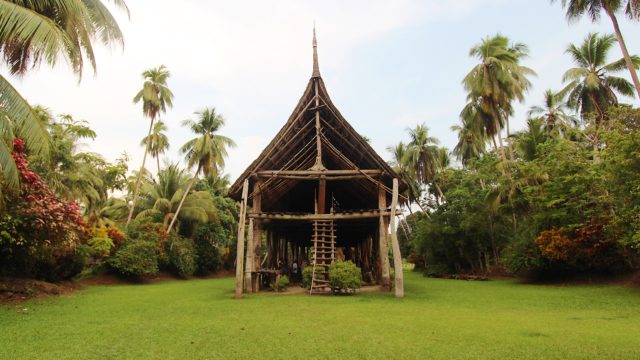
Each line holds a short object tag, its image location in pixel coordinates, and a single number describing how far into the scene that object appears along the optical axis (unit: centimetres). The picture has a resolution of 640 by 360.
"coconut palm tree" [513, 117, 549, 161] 1844
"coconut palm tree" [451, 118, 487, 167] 3158
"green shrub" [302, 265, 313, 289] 1225
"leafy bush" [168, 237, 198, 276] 2359
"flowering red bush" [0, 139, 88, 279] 959
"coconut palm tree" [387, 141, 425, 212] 2843
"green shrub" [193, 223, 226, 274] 2716
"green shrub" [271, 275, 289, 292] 1279
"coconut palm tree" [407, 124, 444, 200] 3172
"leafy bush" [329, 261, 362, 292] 1131
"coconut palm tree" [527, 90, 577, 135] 2400
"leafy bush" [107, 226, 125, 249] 1956
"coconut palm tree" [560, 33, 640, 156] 2105
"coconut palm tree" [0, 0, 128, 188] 704
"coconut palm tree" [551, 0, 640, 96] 1416
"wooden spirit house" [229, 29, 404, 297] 1240
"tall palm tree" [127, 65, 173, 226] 2564
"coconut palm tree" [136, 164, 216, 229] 2494
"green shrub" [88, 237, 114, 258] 1705
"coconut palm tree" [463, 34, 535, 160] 2130
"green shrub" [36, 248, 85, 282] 1284
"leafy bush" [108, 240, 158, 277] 1927
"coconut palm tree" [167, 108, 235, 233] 2708
